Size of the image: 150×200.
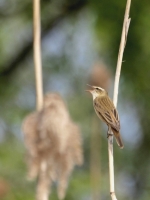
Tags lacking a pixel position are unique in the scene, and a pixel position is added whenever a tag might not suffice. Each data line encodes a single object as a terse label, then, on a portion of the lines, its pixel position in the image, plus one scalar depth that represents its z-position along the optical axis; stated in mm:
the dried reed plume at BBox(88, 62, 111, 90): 7762
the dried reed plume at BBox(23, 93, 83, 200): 4598
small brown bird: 6215
